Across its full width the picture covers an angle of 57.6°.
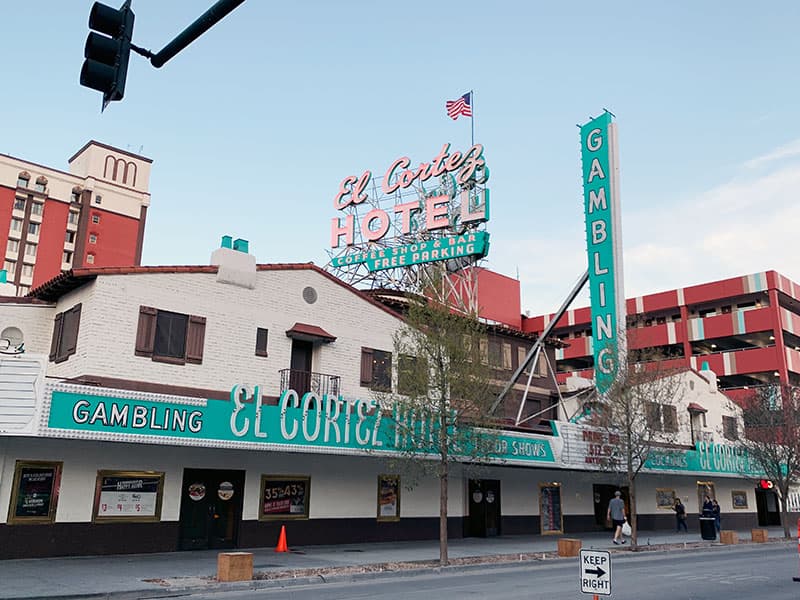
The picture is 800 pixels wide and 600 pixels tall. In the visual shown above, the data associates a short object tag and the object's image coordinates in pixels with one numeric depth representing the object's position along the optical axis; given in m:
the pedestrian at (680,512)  36.28
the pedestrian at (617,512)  26.80
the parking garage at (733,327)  58.62
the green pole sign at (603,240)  30.38
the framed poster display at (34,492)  17.95
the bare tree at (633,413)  26.25
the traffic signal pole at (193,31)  6.21
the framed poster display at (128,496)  19.33
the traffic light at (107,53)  6.27
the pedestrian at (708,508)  30.87
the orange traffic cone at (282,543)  21.05
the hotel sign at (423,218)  37.44
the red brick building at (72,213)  85.44
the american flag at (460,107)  43.10
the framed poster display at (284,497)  22.55
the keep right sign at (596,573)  8.30
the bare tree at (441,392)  20.66
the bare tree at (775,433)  33.06
